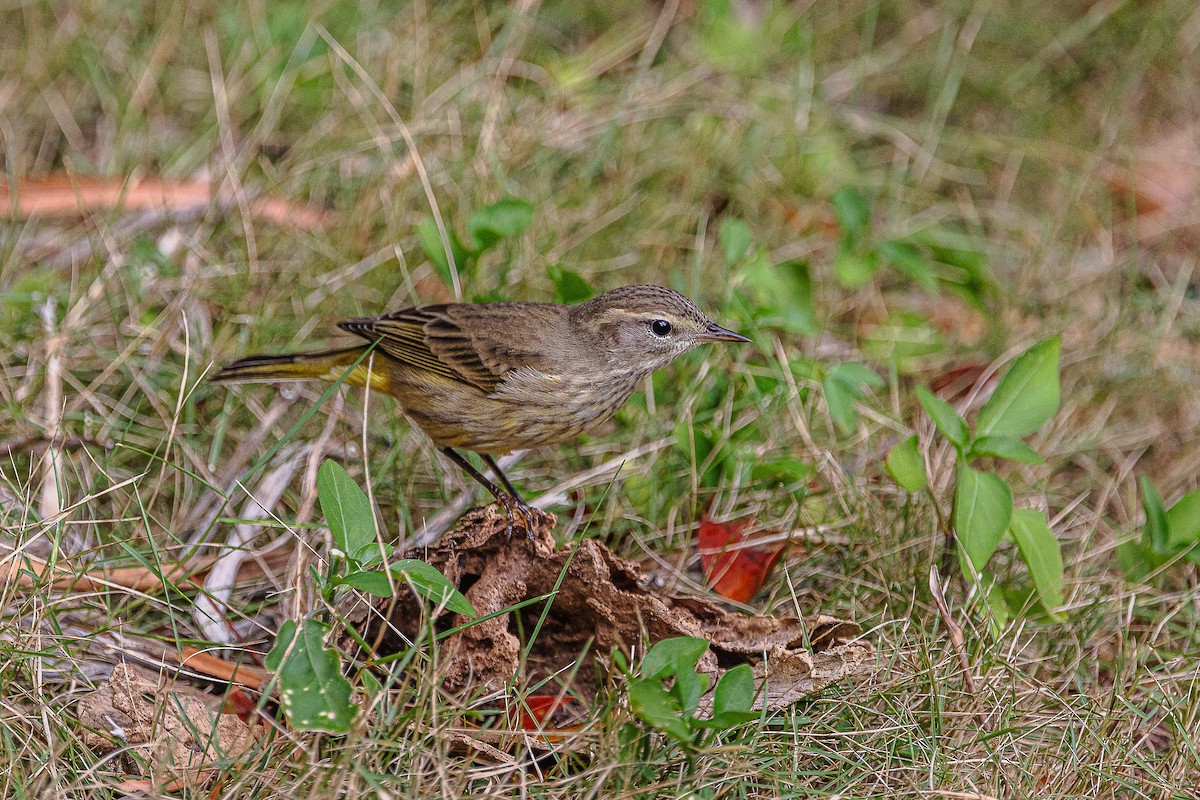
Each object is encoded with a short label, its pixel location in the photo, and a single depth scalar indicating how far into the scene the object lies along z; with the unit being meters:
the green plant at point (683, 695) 5.91
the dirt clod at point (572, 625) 7.07
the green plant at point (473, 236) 9.56
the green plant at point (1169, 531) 8.22
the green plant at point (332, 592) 5.98
